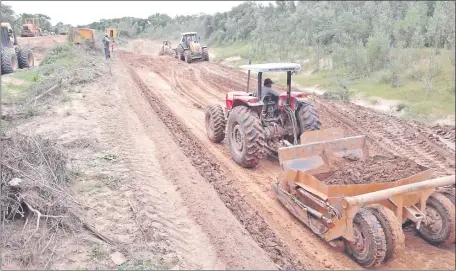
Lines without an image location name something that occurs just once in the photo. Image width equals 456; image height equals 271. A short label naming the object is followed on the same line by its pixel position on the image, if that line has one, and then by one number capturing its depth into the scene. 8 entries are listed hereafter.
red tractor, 7.39
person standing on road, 23.08
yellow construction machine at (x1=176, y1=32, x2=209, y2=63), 24.67
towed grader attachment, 4.31
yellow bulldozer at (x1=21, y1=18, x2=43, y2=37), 37.44
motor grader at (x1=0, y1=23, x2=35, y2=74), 18.53
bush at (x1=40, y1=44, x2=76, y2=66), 21.97
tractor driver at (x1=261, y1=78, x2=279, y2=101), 7.79
